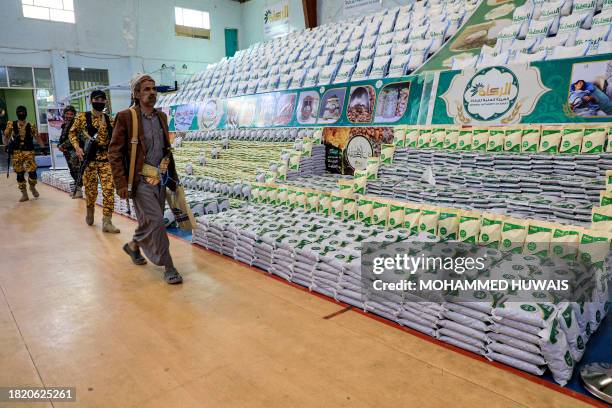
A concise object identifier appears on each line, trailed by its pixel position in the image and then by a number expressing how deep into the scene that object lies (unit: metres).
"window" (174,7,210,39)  15.33
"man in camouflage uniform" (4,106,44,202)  6.26
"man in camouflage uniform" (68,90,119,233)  4.49
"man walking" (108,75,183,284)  2.92
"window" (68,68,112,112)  13.59
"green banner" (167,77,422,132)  4.88
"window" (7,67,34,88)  12.48
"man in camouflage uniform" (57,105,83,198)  5.88
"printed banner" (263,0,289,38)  14.41
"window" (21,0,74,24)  12.43
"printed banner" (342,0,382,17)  11.28
